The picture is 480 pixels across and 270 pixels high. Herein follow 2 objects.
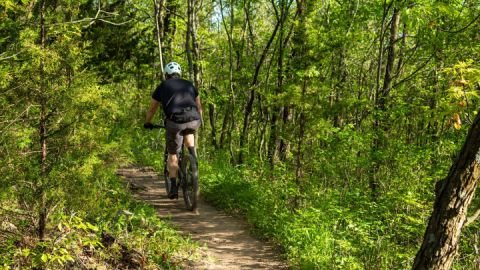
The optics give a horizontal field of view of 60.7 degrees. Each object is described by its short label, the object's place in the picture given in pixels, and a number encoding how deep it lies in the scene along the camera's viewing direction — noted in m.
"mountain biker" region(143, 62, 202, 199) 6.19
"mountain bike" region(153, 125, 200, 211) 6.41
